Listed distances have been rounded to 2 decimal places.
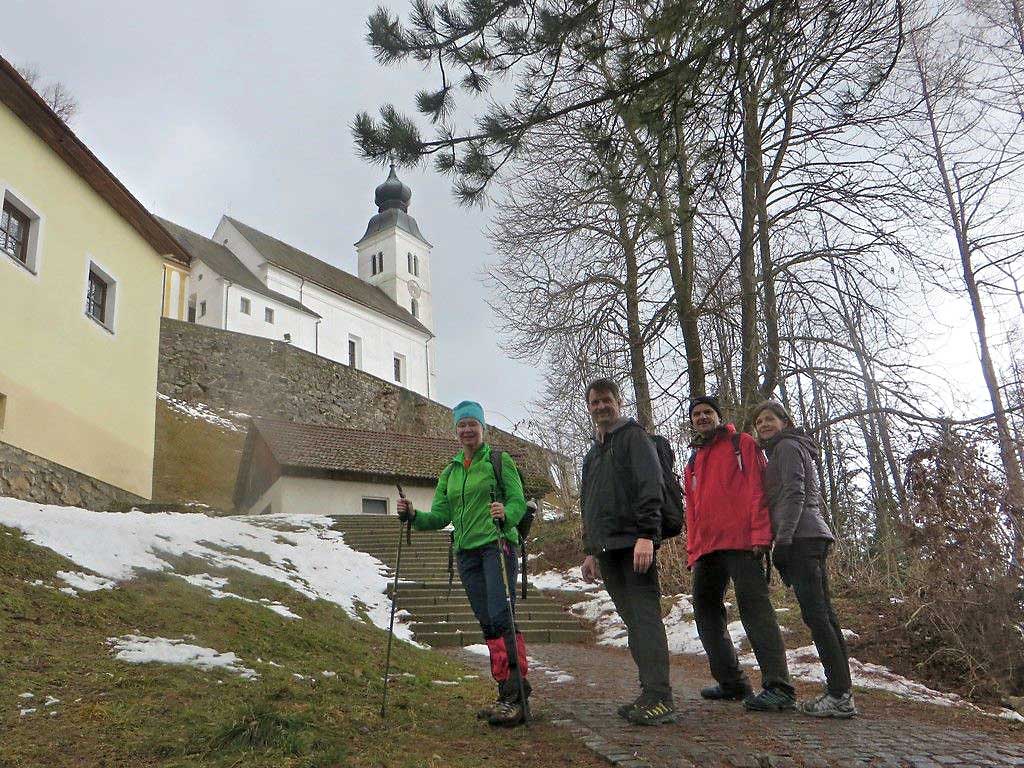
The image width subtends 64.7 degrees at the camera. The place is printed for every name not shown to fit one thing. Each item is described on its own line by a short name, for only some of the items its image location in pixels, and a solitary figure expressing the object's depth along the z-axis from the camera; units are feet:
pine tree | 13.88
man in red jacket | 14.82
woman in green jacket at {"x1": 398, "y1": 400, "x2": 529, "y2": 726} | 13.98
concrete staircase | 29.25
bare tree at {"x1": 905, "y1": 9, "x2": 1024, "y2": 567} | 20.86
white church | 128.26
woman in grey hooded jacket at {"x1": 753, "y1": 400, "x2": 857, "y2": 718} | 14.37
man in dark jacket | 13.48
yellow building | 35.73
